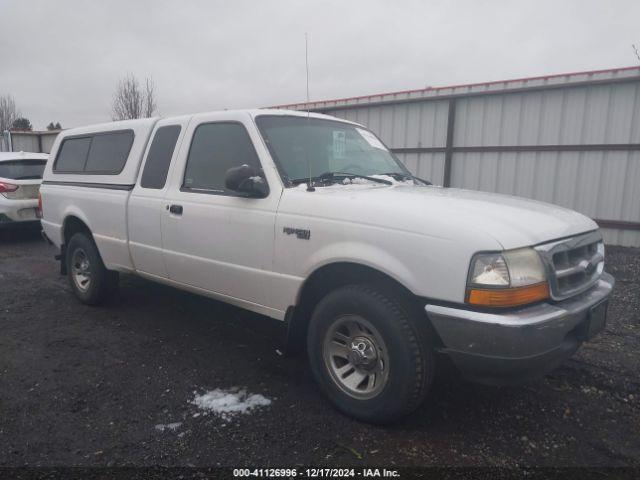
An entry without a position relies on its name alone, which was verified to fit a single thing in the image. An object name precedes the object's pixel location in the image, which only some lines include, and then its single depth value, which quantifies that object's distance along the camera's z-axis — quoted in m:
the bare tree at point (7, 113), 38.85
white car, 8.62
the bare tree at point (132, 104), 23.09
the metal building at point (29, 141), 19.80
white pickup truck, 2.40
